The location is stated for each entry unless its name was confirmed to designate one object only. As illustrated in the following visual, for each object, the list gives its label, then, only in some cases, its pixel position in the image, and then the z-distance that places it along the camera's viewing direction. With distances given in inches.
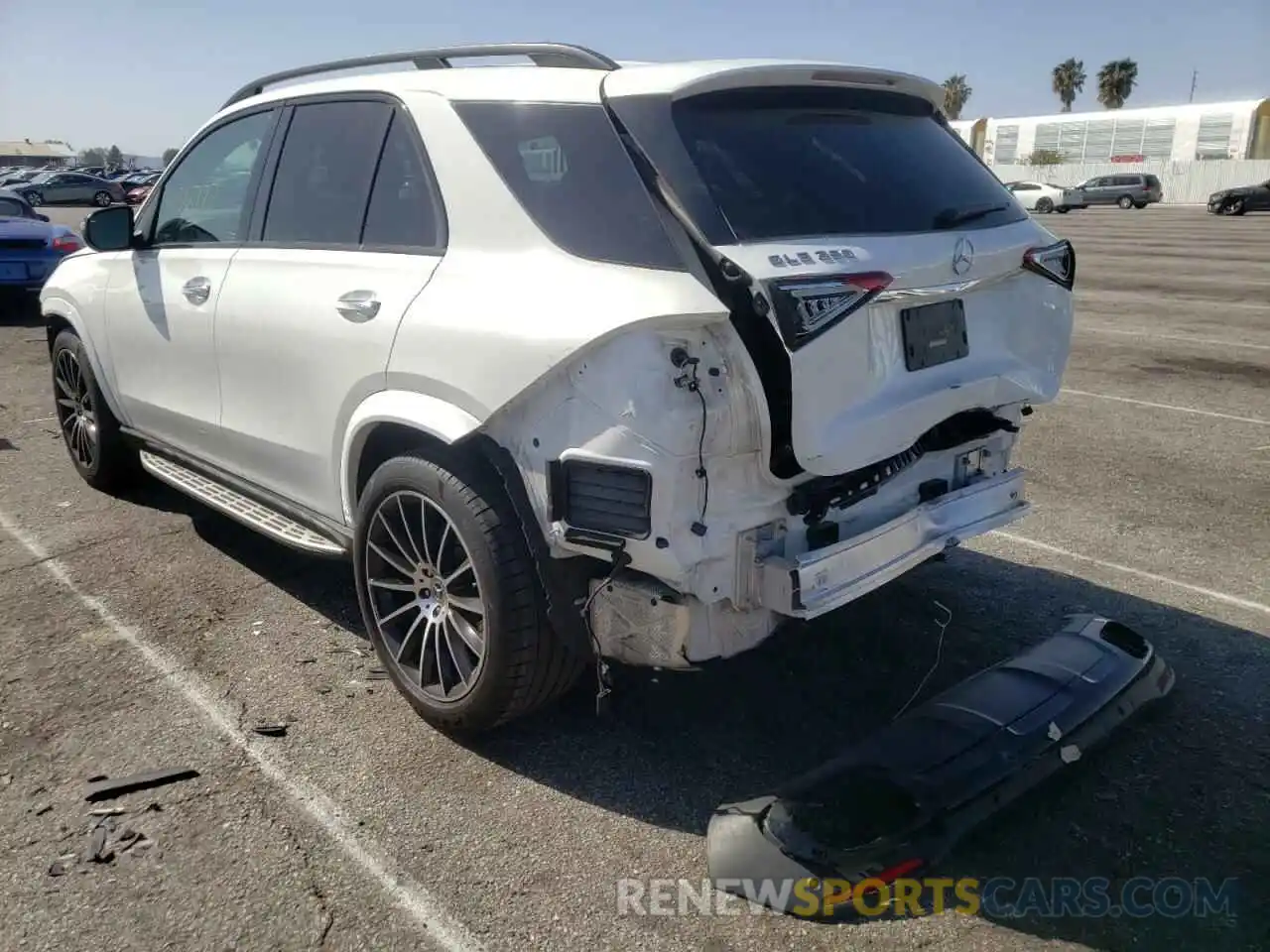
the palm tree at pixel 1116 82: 3794.3
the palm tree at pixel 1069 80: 4003.4
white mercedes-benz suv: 107.9
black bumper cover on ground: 107.1
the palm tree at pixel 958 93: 4292.3
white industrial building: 2300.7
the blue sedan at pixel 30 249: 516.4
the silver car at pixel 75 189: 1683.1
